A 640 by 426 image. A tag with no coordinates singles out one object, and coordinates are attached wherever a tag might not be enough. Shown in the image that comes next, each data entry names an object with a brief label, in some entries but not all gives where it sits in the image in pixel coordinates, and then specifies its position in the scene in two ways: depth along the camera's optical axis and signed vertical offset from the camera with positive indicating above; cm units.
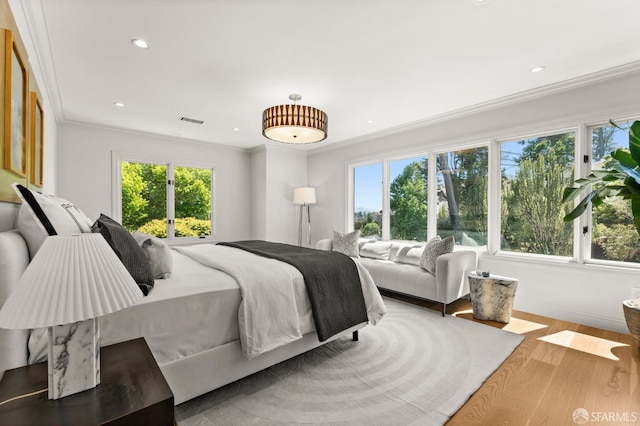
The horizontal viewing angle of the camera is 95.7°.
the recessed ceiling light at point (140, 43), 235 +137
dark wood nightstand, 83 -60
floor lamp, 575 +29
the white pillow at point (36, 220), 132 -5
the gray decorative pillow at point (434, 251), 342 -47
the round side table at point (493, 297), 306 -92
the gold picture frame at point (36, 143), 223 +56
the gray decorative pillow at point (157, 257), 189 -31
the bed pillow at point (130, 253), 159 -25
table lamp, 80 -26
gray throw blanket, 215 -61
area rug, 168 -118
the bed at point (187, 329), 116 -61
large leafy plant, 220 +28
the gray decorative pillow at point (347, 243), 454 -51
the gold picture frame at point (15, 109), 150 +57
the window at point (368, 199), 526 +22
